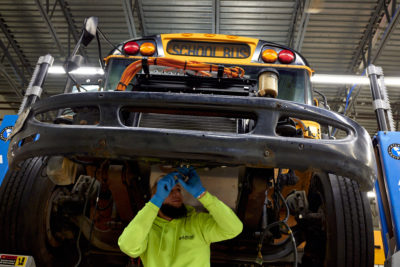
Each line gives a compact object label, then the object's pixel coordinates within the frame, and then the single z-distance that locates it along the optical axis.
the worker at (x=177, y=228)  2.07
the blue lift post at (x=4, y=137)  3.19
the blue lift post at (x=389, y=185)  2.62
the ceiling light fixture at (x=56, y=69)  8.02
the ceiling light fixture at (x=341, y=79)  7.08
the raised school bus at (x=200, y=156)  1.60
